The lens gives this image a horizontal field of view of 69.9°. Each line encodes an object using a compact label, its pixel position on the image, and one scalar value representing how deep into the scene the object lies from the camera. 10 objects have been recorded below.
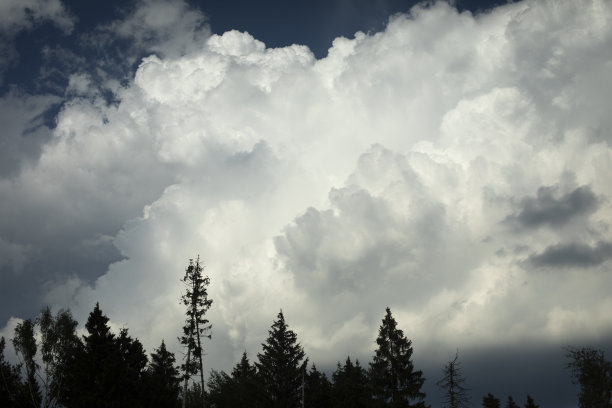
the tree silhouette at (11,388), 47.06
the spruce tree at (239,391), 54.32
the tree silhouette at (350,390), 47.22
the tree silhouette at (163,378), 47.78
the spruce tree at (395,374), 42.03
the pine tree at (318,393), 56.12
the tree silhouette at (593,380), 48.34
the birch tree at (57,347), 49.06
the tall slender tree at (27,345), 48.84
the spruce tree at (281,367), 51.72
